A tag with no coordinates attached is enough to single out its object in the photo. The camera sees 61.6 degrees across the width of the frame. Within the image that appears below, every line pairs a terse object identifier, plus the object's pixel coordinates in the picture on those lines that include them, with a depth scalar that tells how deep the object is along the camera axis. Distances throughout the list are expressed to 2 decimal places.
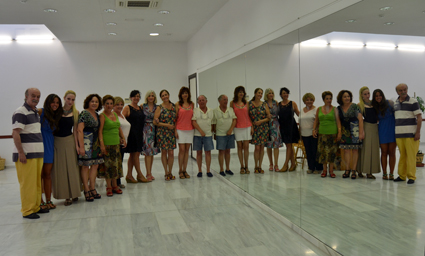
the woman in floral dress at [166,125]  6.68
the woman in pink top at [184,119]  6.79
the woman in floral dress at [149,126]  6.67
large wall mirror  2.46
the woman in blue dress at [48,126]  4.83
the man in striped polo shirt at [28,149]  4.46
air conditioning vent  6.55
